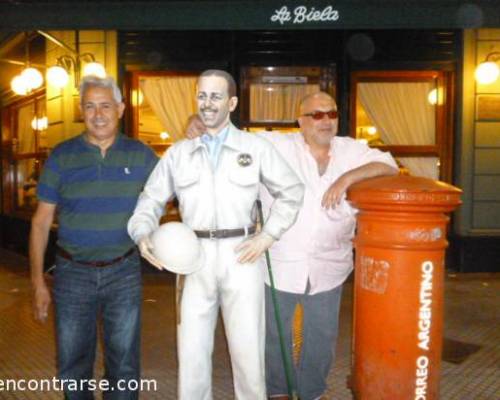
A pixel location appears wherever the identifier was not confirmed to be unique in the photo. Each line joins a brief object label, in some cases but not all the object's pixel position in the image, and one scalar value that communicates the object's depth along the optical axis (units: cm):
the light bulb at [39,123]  945
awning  500
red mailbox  275
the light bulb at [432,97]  794
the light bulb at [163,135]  793
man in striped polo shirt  312
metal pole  314
